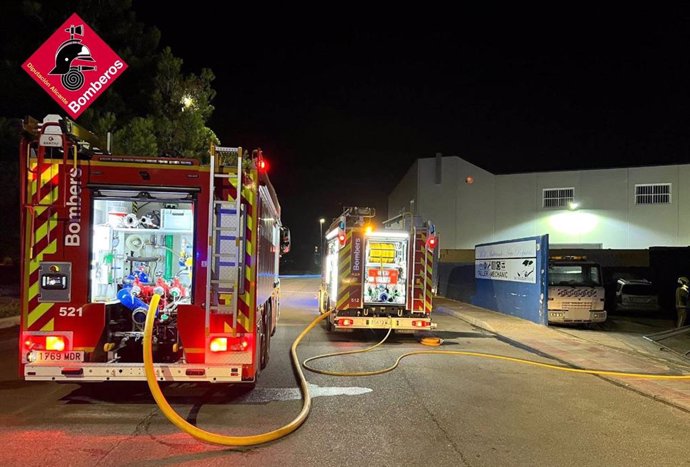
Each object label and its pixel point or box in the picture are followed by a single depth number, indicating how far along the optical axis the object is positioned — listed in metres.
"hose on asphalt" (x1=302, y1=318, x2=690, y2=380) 8.76
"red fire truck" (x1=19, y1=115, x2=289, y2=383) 6.06
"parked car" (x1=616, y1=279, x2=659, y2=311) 20.56
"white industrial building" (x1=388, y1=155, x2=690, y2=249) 31.20
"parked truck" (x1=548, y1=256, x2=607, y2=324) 16.34
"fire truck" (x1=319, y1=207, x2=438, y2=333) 12.09
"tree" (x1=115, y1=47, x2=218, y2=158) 16.41
